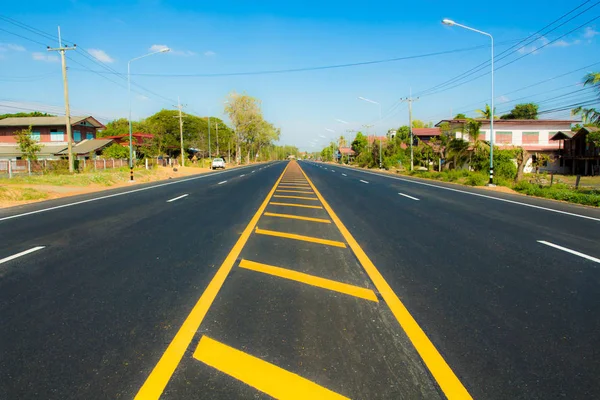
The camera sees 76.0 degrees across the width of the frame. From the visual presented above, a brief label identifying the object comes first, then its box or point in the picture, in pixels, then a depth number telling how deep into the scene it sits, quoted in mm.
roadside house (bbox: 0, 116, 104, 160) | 50094
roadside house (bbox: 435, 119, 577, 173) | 51906
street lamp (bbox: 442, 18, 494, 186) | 20486
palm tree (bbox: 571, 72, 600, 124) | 17828
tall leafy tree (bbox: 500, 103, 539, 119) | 77969
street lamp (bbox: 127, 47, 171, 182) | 27134
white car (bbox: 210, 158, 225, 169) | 55094
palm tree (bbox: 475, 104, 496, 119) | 38600
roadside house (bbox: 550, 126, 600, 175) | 40312
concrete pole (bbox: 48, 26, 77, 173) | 24969
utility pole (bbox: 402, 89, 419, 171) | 40050
